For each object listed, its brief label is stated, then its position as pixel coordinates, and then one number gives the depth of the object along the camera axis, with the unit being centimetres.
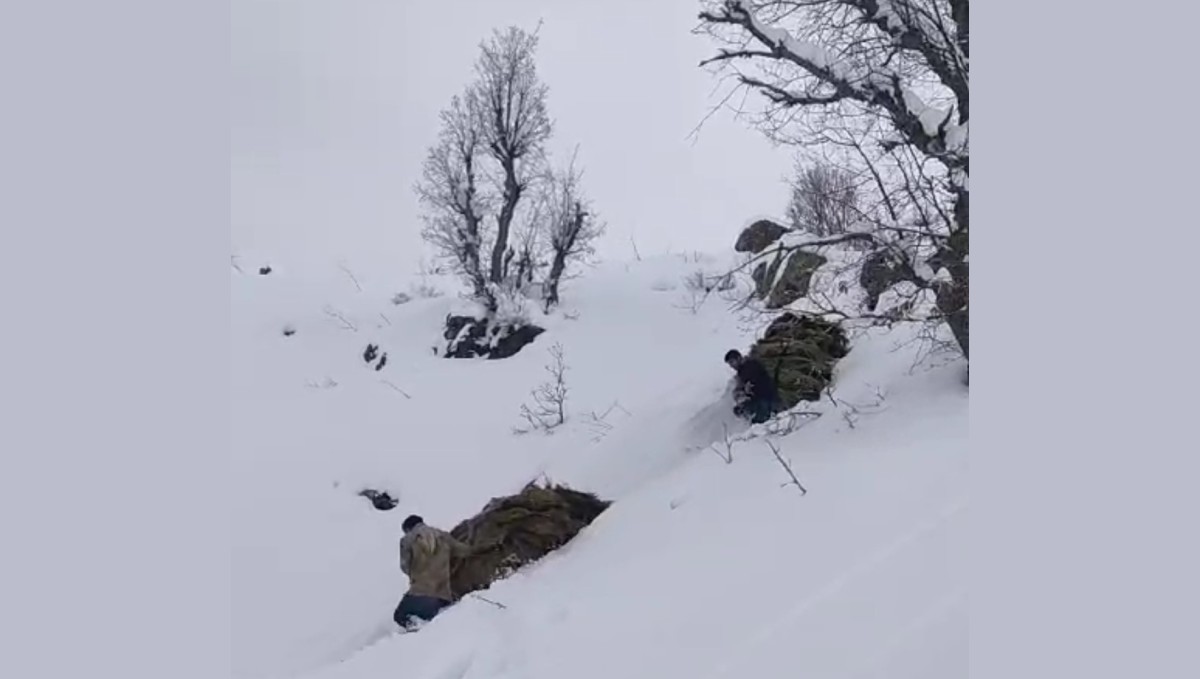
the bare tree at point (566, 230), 1958
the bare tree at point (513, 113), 2000
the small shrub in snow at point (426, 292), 2186
